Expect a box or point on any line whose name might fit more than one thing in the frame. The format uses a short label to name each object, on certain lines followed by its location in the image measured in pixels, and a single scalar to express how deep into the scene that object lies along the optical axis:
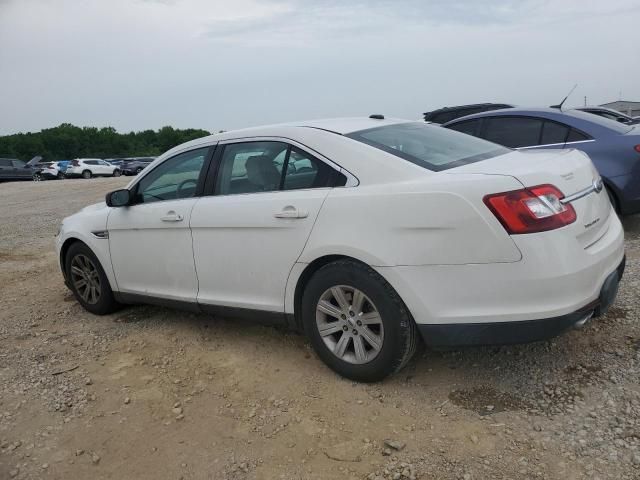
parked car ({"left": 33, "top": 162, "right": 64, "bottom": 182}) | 35.86
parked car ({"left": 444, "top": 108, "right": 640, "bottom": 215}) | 5.84
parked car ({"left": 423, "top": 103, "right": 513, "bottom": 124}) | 12.20
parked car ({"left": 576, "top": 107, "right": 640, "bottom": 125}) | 12.64
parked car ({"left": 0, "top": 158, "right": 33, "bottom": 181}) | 32.47
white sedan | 2.71
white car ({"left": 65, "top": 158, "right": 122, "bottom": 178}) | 37.12
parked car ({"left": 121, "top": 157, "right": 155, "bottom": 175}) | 40.59
